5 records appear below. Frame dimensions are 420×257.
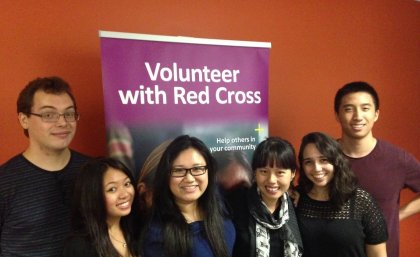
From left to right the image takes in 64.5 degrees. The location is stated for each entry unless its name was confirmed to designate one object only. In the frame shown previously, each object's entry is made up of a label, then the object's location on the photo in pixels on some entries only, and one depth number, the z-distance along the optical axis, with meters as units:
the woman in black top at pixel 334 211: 1.66
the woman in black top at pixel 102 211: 1.35
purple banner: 1.84
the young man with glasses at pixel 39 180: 1.51
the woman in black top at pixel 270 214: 1.65
